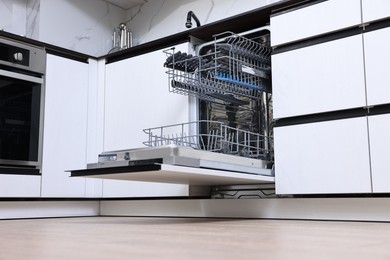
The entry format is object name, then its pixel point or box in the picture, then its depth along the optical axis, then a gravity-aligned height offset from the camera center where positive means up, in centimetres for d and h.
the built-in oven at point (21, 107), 263 +50
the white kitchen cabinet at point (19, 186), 256 +7
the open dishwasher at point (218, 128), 191 +36
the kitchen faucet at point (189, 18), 292 +105
